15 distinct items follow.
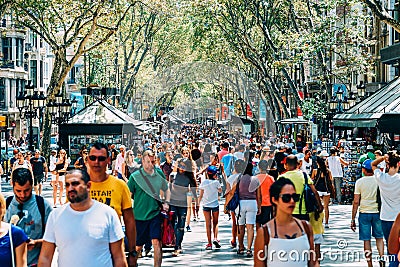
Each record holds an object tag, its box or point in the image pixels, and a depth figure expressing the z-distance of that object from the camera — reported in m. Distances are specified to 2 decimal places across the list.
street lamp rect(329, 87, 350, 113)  38.07
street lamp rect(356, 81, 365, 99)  38.72
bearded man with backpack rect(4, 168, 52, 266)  8.15
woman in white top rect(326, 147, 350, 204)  23.39
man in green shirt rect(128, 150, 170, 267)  11.92
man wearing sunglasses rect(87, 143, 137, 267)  8.84
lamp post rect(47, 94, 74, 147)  35.53
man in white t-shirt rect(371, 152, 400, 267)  11.30
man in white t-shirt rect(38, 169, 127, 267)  6.83
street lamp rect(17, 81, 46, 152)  34.22
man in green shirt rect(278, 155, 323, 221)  10.94
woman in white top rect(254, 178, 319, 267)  6.79
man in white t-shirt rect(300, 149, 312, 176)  20.28
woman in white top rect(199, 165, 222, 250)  14.99
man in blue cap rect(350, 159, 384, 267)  12.26
